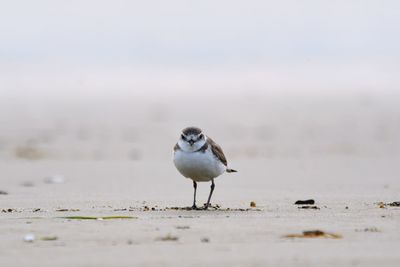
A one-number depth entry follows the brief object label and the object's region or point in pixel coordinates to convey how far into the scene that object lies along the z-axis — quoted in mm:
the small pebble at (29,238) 14547
